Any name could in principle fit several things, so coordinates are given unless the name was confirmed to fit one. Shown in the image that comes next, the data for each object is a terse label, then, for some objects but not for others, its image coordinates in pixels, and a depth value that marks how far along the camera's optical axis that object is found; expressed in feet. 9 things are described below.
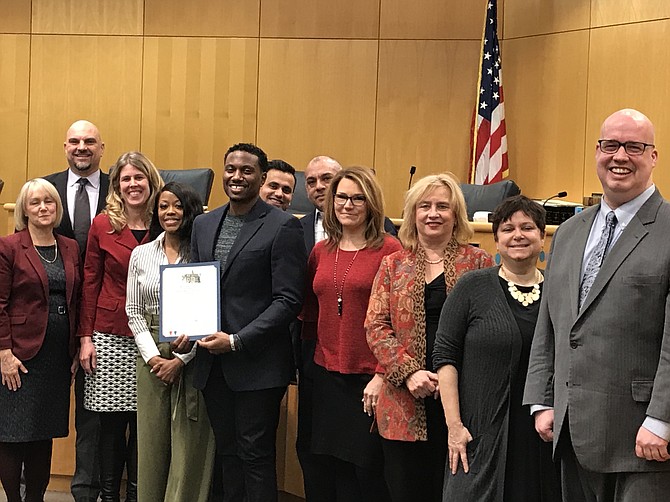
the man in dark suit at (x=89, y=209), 14.30
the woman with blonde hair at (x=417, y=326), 10.87
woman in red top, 11.78
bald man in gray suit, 8.01
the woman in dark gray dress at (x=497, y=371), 9.84
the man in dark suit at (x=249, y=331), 12.14
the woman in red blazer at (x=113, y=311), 13.60
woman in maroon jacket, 13.60
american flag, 25.57
